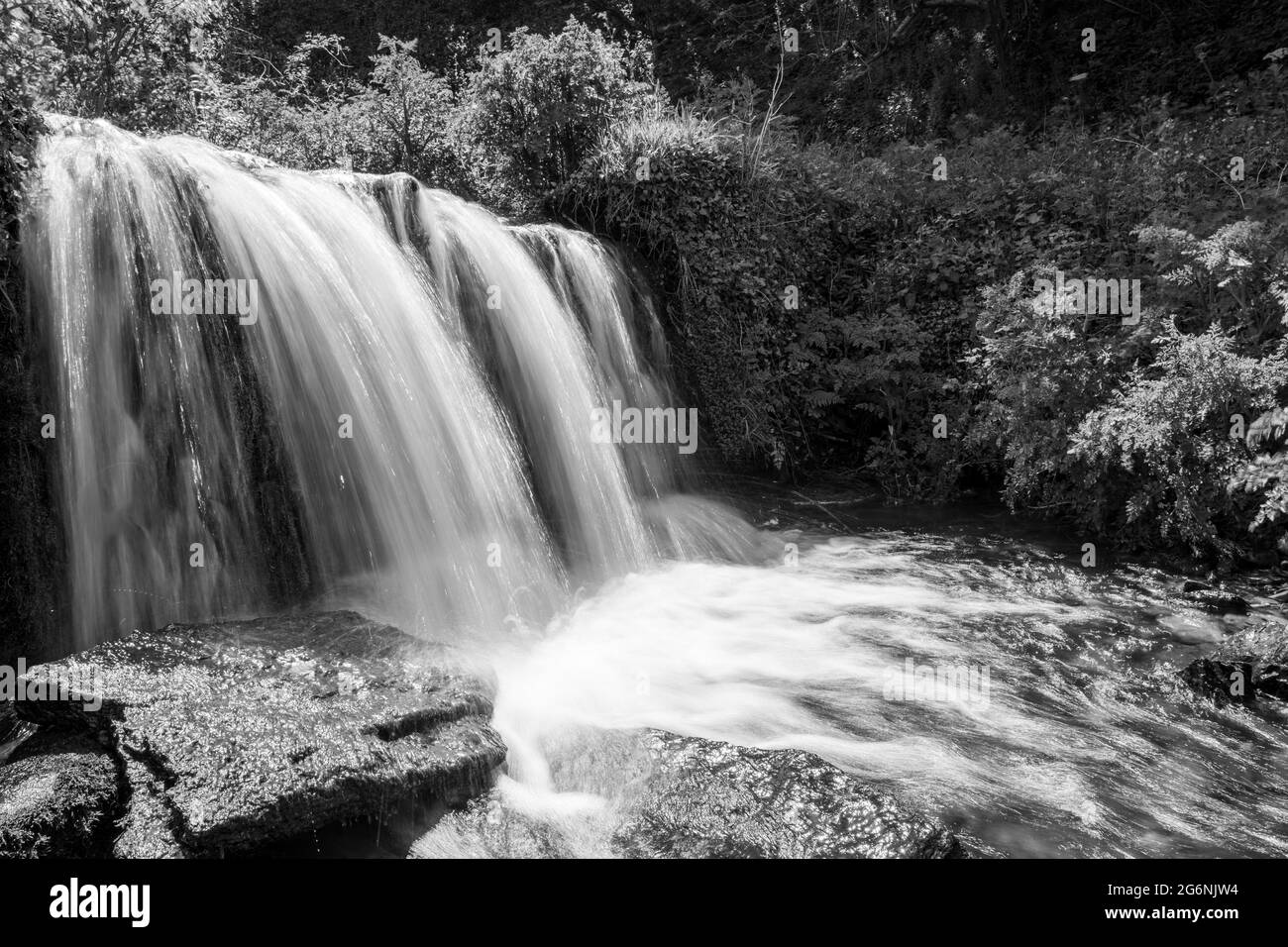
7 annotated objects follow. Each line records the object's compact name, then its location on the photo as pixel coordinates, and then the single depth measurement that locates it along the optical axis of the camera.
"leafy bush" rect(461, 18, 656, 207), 9.32
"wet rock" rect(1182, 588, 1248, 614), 5.84
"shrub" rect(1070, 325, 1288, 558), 6.20
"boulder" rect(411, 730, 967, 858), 2.83
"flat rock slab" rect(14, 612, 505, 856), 2.69
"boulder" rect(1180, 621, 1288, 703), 4.50
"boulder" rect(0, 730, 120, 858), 2.53
